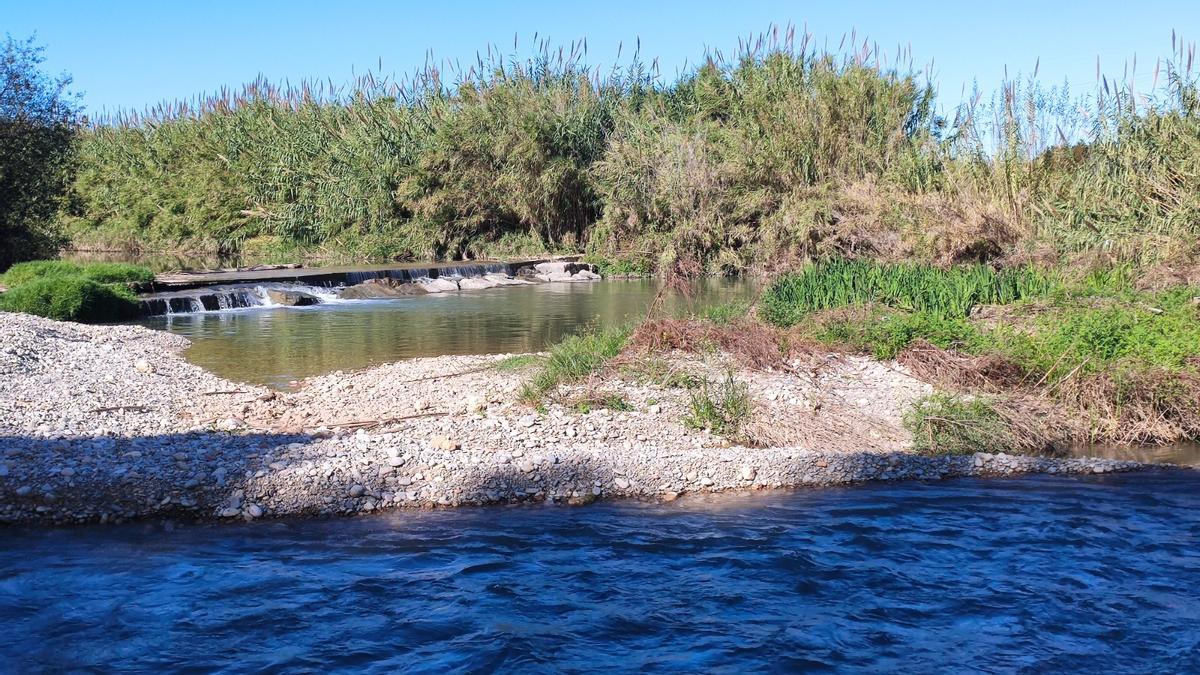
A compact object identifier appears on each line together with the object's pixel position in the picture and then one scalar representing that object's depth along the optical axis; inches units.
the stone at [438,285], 901.9
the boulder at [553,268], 1045.2
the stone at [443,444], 299.6
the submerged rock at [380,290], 843.4
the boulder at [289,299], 782.4
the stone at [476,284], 930.7
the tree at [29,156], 895.7
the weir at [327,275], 840.3
